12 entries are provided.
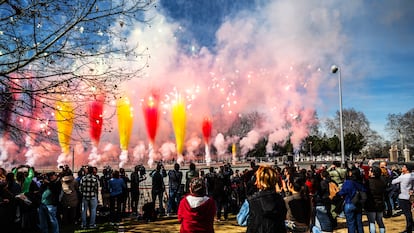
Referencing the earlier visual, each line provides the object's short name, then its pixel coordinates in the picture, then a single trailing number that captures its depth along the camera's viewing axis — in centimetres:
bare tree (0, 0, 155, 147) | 631
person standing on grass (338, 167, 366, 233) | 769
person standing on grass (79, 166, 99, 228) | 1084
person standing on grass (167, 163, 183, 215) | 1279
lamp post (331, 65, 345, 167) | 2094
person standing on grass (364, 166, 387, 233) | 780
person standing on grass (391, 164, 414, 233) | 876
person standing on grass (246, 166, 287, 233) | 446
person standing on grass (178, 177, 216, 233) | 496
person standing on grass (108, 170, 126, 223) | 1164
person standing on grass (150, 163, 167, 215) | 1292
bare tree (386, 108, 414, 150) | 7559
